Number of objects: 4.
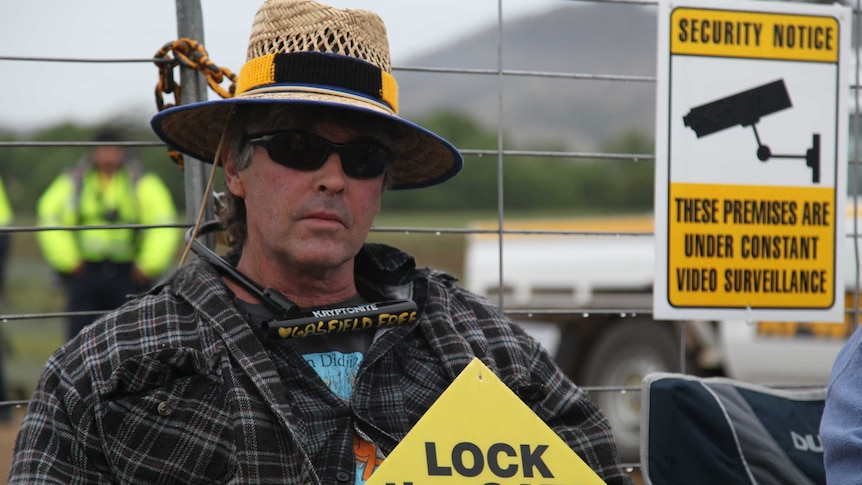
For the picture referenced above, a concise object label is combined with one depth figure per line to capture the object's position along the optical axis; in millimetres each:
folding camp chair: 4570
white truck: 11758
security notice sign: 5277
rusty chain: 4797
